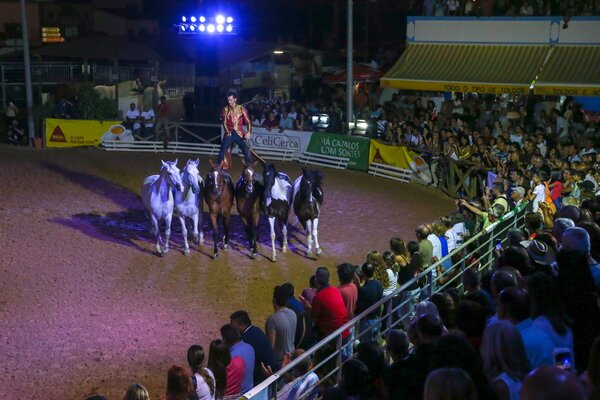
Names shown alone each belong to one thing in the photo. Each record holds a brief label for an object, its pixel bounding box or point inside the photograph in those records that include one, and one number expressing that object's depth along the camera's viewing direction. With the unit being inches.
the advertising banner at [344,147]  965.4
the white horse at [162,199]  613.0
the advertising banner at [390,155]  914.1
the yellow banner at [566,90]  885.8
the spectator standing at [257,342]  314.7
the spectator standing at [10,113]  1080.8
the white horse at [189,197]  618.2
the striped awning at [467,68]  949.8
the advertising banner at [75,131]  1052.5
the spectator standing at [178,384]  250.1
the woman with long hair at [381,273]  394.6
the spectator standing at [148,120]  1077.1
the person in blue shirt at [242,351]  300.5
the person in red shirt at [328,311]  350.6
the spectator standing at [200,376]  272.0
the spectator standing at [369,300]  359.6
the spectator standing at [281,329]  332.2
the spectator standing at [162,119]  1049.5
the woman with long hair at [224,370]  288.7
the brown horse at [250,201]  626.8
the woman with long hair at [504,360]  203.3
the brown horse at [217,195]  627.2
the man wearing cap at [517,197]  531.2
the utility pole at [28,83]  1042.7
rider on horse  689.0
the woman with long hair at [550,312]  230.2
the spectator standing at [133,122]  1067.7
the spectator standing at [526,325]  225.1
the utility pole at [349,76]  983.0
